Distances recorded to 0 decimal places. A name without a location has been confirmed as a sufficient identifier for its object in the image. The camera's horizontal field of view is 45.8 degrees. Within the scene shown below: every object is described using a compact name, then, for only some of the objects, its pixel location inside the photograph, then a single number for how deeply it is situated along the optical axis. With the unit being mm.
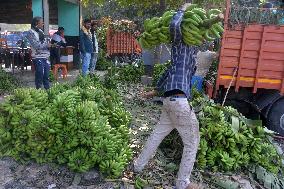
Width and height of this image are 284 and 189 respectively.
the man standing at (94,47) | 9558
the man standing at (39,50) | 7074
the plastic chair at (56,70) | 10847
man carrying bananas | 3785
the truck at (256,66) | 6176
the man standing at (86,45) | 9219
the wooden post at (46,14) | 9483
